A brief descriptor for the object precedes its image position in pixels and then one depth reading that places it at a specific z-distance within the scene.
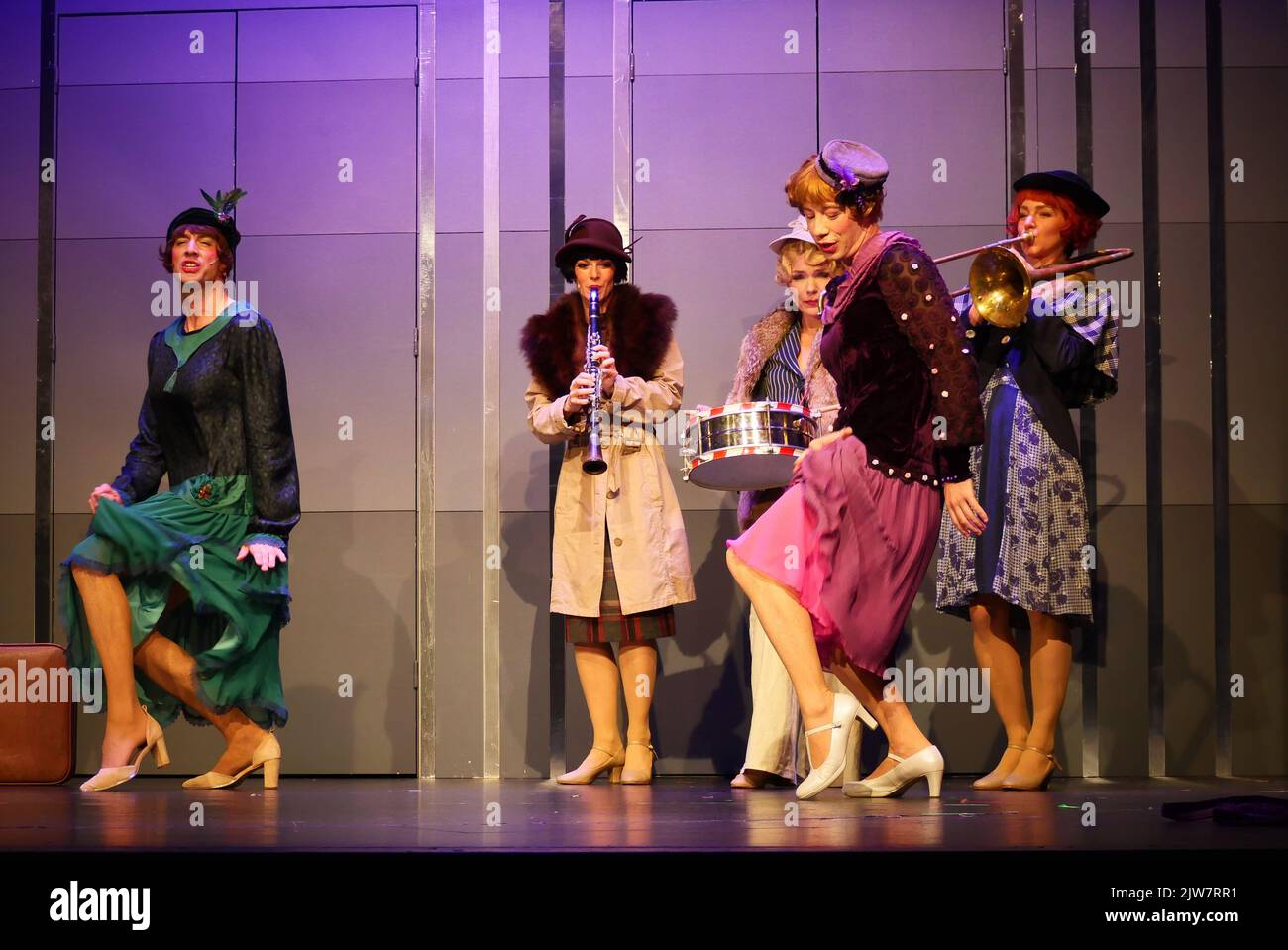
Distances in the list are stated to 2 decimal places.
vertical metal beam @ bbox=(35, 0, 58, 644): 6.43
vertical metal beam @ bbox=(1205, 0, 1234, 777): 6.23
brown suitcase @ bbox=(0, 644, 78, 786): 5.16
